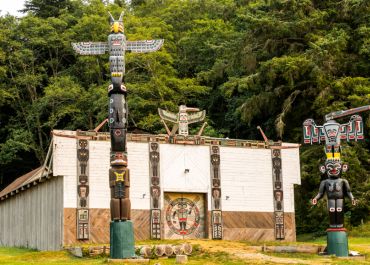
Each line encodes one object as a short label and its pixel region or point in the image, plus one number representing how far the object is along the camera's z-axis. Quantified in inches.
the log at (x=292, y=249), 1042.7
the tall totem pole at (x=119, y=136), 904.9
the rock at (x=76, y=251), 1027.7
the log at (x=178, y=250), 984.9
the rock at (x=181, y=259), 893.8
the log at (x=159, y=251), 970.1
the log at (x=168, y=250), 976.3
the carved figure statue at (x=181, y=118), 1301.7
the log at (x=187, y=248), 991.6
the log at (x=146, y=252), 968.5
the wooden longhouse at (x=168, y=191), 1182.9
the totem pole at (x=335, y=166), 1008.2
